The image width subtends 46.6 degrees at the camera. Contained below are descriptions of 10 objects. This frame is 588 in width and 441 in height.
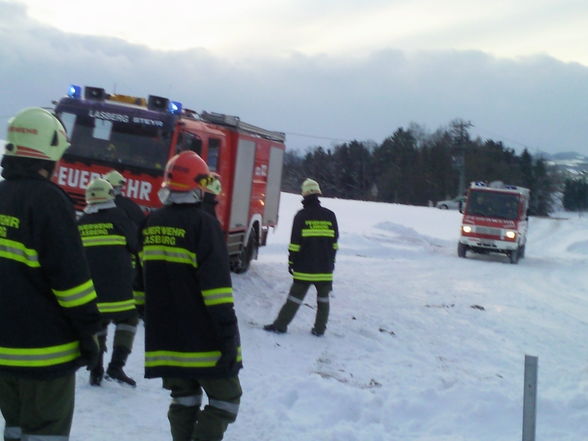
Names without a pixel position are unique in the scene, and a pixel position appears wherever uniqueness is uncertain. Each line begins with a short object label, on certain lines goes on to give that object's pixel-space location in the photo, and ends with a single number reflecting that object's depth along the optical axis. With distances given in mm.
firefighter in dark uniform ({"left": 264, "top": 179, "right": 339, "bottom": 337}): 8703
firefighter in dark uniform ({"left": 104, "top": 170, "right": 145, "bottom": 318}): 6785
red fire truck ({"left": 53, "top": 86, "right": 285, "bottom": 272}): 10148
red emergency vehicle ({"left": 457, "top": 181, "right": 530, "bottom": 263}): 22375
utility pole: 69375
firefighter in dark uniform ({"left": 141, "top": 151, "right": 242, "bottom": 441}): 3996
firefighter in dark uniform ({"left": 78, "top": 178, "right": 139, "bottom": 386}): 5734
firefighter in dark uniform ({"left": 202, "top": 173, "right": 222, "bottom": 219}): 6082
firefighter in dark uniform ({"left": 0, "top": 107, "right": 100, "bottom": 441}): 3244
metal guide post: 4430
